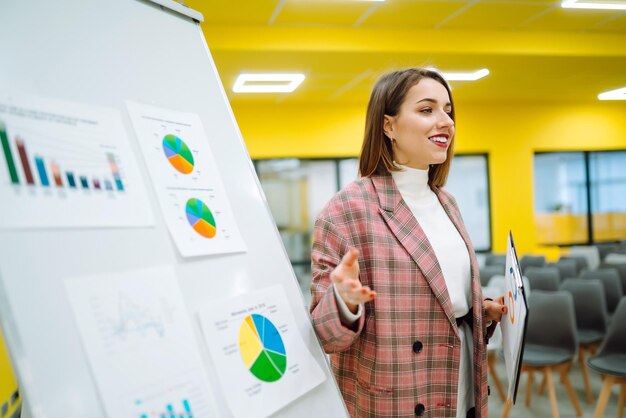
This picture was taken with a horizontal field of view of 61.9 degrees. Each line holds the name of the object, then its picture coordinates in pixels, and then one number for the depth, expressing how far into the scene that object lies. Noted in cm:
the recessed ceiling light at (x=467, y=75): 631
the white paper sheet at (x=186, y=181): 93
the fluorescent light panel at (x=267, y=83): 599
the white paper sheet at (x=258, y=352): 91
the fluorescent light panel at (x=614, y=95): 791
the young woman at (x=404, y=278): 128
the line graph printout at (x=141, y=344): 74
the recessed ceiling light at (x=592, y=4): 473
